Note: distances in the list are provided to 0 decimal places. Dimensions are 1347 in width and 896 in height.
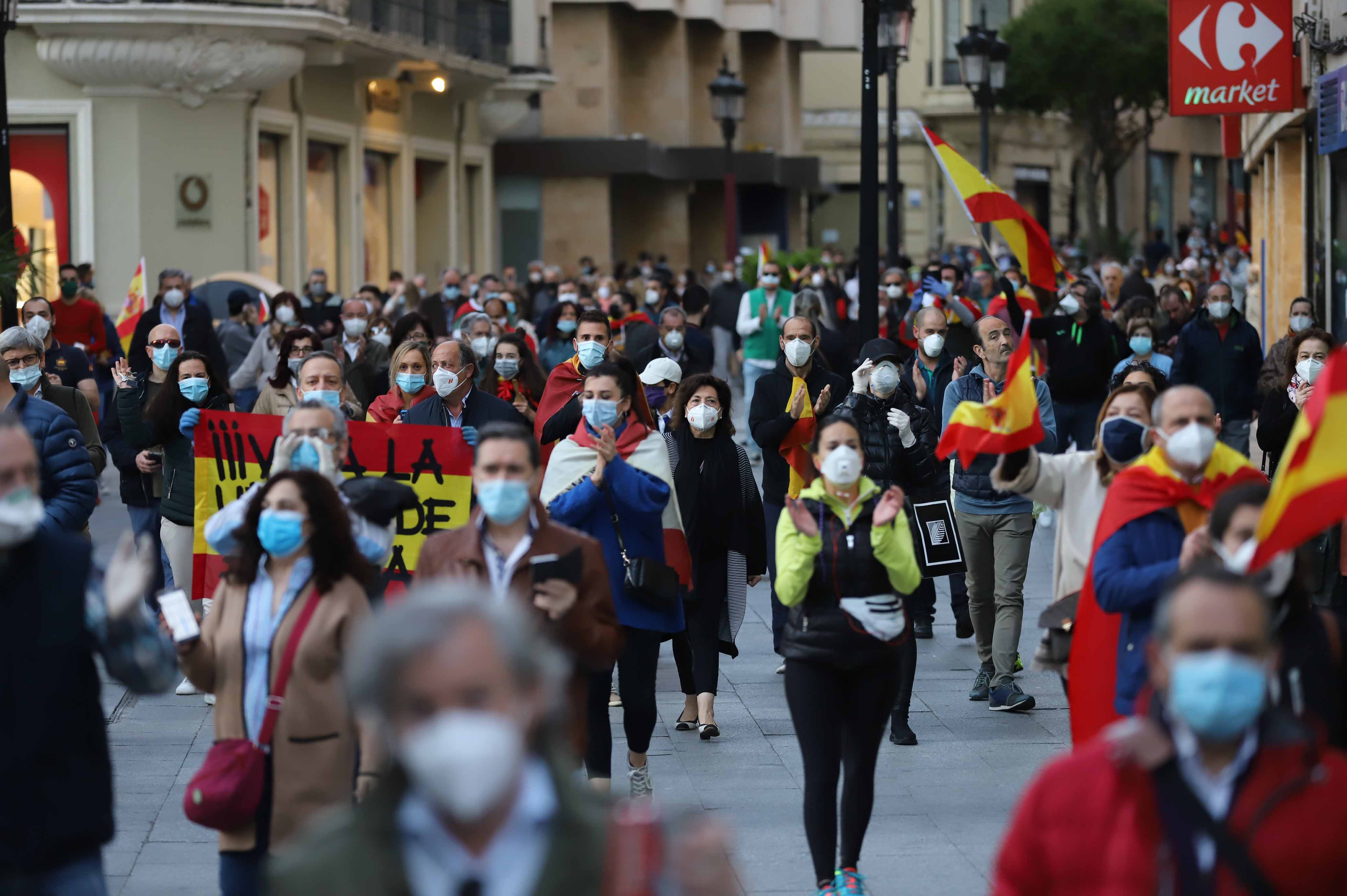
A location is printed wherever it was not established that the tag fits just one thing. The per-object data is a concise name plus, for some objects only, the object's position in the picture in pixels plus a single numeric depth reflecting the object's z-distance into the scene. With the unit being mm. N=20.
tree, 96062
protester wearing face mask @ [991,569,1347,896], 6305
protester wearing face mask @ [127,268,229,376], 30953
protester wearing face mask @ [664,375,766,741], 17641
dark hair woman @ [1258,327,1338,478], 18281
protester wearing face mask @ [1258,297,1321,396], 19187
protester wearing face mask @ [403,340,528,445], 17844
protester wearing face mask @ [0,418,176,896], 8305
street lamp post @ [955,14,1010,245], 52094
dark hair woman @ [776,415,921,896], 12117
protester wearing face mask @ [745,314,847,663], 19906
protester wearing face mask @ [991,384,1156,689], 12336
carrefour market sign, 33469
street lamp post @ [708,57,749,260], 59281
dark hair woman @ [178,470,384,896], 9680
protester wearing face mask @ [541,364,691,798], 14320
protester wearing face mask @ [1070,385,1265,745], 10750
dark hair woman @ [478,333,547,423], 22609
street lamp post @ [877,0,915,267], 41656
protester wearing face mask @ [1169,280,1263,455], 27719
